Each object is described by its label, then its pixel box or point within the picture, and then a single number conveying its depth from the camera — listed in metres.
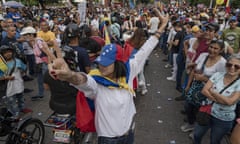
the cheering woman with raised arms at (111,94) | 1.95
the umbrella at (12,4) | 11.77
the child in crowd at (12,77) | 3.62
